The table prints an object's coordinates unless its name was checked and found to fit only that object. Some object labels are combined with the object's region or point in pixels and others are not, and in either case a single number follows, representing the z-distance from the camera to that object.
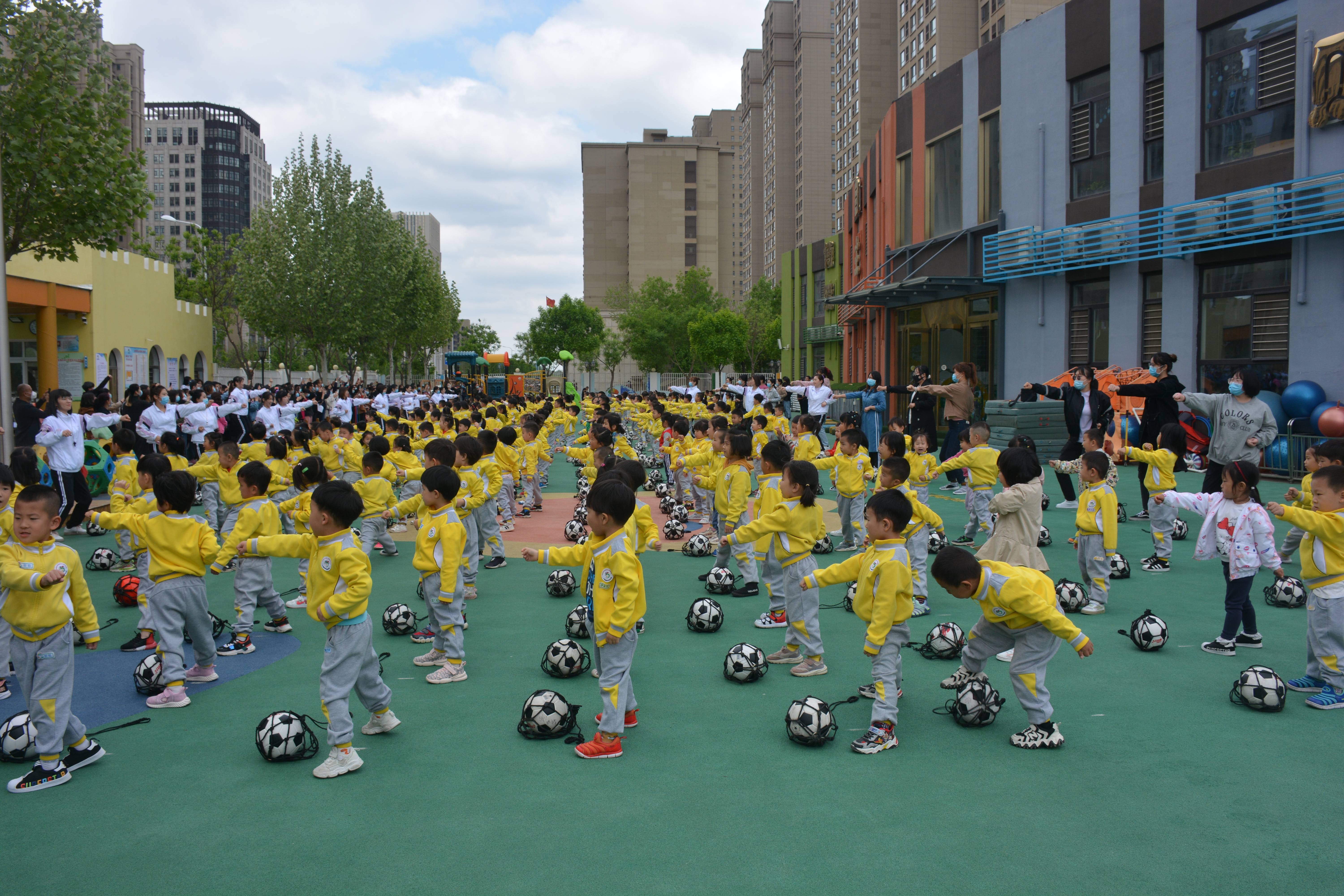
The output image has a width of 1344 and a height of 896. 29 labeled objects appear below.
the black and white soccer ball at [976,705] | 5.64
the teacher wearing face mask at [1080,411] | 13.73
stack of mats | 19.69
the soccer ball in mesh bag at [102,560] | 10.50
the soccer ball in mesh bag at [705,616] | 7.91
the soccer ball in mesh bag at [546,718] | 5.51
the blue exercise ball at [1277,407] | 16.05
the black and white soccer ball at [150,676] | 6.29
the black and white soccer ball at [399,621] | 7.89
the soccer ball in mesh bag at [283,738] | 5.15
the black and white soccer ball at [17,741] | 5.17
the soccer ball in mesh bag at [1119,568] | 9.68
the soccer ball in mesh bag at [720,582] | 9.38
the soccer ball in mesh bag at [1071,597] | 8.32
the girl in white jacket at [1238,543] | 6.57
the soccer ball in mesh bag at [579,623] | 7.63
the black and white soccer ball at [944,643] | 7.03
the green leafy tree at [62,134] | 12.77
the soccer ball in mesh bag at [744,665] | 6.52
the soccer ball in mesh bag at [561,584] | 9.22
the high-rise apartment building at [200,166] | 145.62
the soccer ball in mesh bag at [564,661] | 6.72
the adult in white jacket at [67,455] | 11.72
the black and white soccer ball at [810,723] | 5.34
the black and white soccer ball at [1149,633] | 7.18
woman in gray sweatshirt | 9.02
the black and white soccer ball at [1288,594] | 8.36
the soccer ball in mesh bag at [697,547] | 11.38
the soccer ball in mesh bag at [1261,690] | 5.78
